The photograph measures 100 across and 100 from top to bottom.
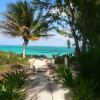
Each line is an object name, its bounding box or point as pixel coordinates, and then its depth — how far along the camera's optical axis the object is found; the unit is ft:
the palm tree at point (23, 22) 33.94
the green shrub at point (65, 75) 15.17
